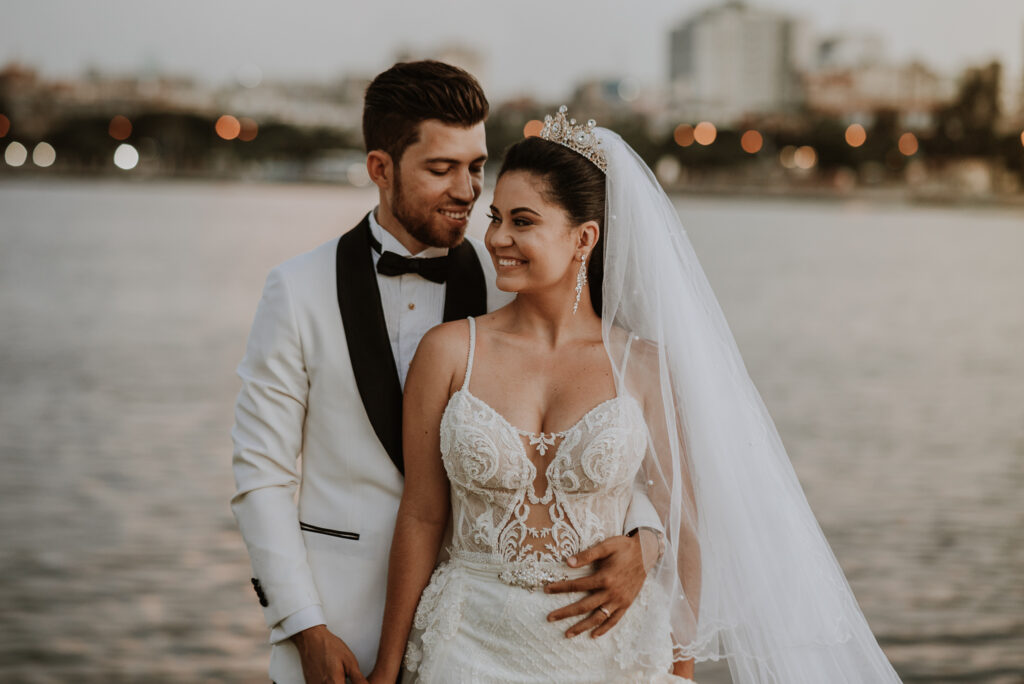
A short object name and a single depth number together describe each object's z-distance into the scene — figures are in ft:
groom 9.00
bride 8.54
